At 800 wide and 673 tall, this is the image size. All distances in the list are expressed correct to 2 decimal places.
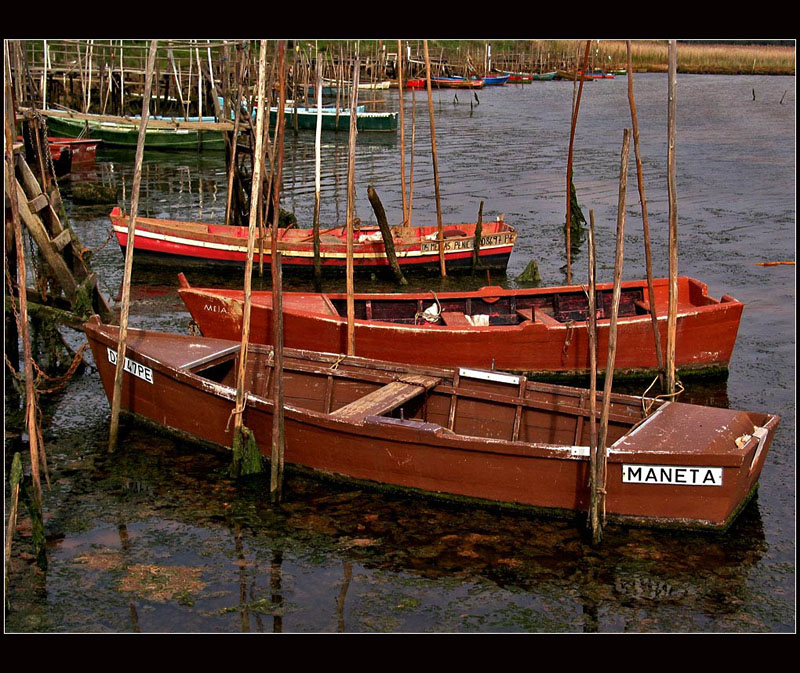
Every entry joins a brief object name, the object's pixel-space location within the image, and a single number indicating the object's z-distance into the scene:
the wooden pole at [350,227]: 11.16
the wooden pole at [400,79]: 15.17
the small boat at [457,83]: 62.59
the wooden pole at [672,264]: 10.45
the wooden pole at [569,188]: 14.31
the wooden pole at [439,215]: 15.93
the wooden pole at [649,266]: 11.12
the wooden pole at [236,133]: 17.98
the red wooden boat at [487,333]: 12.97
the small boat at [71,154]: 28.69
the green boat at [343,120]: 40.91
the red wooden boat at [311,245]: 18.28
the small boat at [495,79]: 67.12
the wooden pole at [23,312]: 7.23
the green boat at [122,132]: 32.69
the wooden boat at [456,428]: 8.80
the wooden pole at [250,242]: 8.98
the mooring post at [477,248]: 18.39
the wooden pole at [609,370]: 8.11
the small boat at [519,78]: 69.62
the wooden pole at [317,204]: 15.95
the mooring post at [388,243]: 17.15
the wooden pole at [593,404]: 8.29
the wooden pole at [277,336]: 8.76
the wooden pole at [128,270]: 9.38
